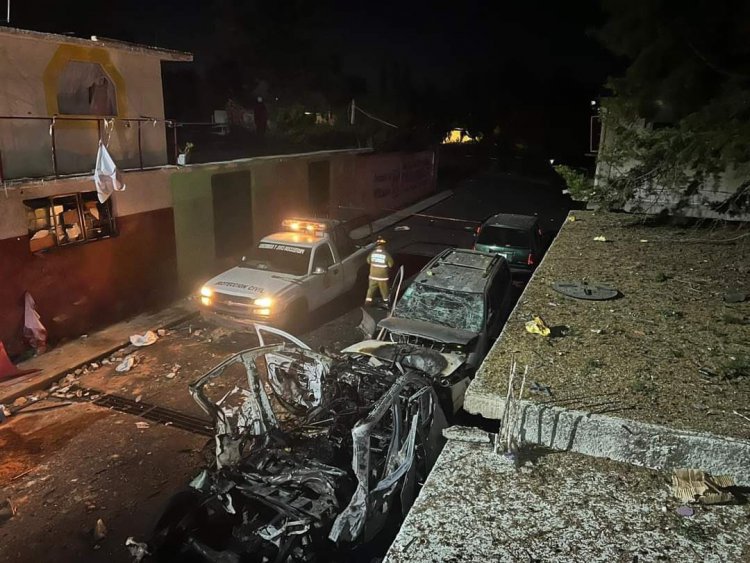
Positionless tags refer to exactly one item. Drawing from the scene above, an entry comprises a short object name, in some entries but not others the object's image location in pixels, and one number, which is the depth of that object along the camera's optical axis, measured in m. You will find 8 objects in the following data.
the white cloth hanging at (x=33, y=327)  9.71
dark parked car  13.16
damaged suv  7.80
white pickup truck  10.27
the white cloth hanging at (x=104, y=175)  10.34
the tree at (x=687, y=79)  6.47
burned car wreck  4.80
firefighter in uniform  11.39
